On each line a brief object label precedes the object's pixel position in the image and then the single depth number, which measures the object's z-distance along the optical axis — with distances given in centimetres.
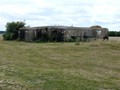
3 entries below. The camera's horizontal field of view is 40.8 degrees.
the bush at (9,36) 2277
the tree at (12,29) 2283
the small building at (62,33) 1947
